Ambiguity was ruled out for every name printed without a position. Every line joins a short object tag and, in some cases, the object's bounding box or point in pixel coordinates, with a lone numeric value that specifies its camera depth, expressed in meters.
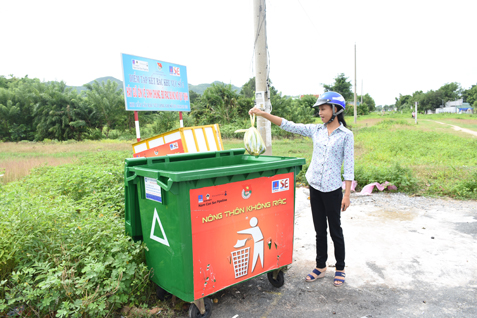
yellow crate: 5.35
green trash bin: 2.31
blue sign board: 5.99
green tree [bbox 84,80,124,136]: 24.91
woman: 2.95
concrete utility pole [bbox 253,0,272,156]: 5.71
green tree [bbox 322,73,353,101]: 44.25
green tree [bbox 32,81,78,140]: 23.42
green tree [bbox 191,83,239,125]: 25.39
